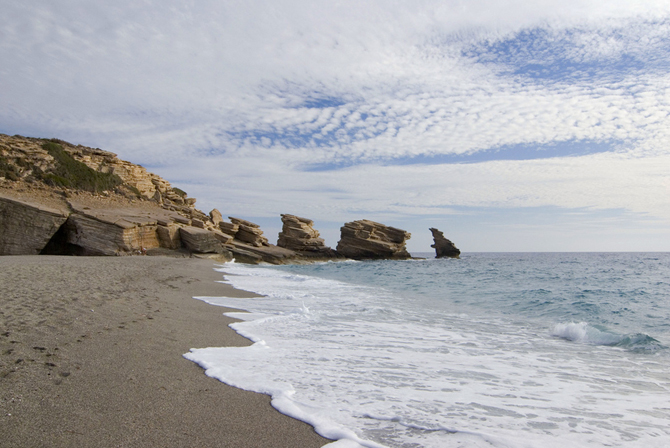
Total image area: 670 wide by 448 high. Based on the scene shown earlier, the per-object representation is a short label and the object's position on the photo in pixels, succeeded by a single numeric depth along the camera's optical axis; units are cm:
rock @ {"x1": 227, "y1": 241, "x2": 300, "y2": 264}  4204
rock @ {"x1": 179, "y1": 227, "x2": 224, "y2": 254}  3167
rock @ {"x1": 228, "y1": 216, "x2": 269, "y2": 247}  4547
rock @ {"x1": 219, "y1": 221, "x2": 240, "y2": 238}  4434
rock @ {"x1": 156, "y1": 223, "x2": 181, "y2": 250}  3013
